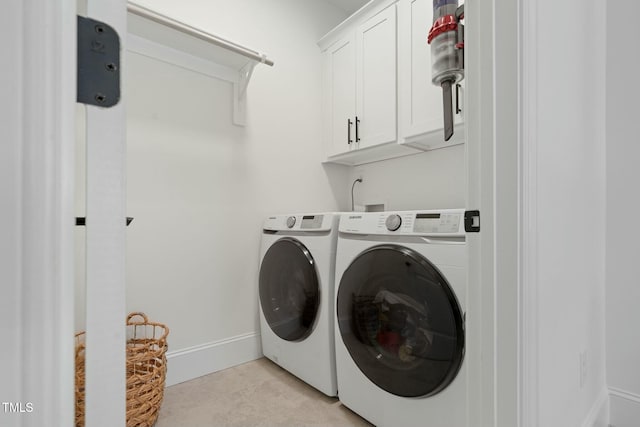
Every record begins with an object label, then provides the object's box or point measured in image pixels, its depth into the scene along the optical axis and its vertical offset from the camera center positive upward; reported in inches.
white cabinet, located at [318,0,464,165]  65.3 +30.8
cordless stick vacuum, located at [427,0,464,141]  36.4 +20.3
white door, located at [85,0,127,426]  12.4 -2.0
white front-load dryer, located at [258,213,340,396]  56.9 -17.0
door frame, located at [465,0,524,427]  26.7 +0.2
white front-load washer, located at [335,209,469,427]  39.0 -15.0
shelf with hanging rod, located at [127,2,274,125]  55.1 +34.3
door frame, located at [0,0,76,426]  10.1 +0.1
